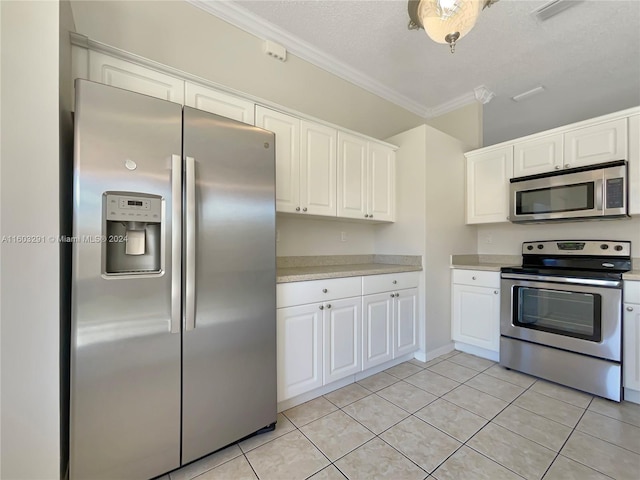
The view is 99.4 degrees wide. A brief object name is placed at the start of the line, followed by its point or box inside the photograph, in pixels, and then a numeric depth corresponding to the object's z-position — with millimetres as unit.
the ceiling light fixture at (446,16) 1365
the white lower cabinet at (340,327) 1821
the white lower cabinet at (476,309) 2611
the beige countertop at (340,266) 1959
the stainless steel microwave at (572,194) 2162
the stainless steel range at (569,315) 1983
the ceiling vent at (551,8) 2006
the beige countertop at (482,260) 2840
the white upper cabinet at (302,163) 2045
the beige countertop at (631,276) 1910
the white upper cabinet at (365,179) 2457
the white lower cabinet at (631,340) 1908
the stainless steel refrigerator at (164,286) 1139
